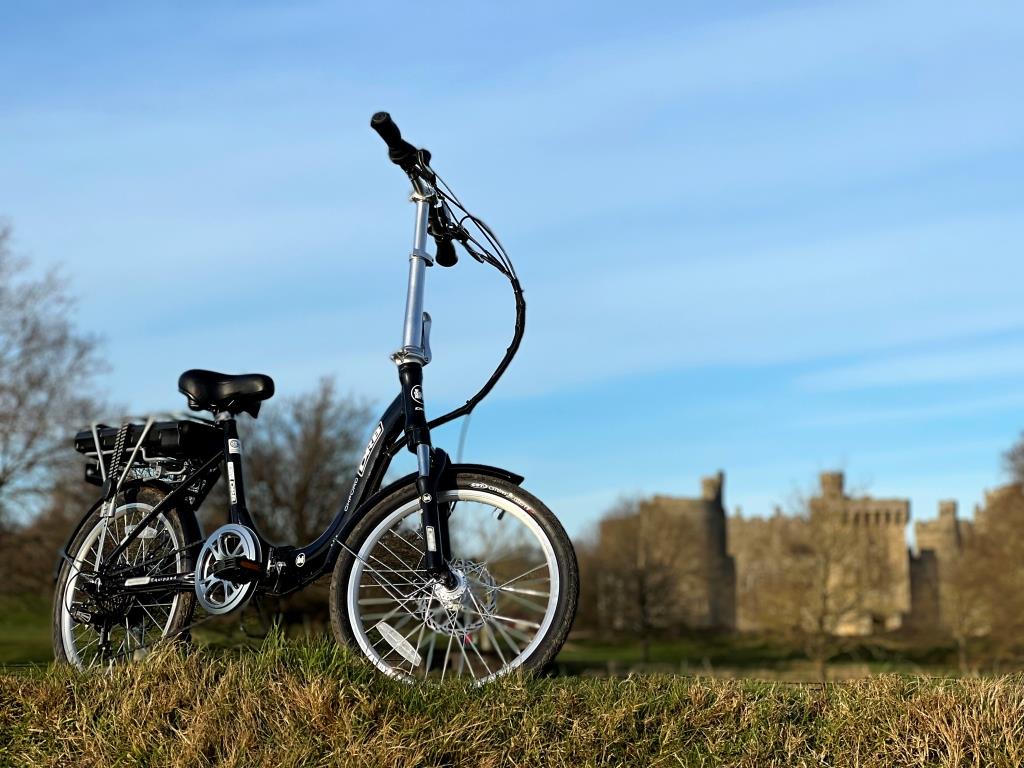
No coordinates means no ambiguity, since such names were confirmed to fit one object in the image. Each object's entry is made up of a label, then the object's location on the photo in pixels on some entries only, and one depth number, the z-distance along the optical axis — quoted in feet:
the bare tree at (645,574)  175.42
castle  145.48
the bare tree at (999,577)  127.34
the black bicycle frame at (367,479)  15.98
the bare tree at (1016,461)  154.61
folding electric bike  15.15
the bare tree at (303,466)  89.10
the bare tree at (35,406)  77.41
